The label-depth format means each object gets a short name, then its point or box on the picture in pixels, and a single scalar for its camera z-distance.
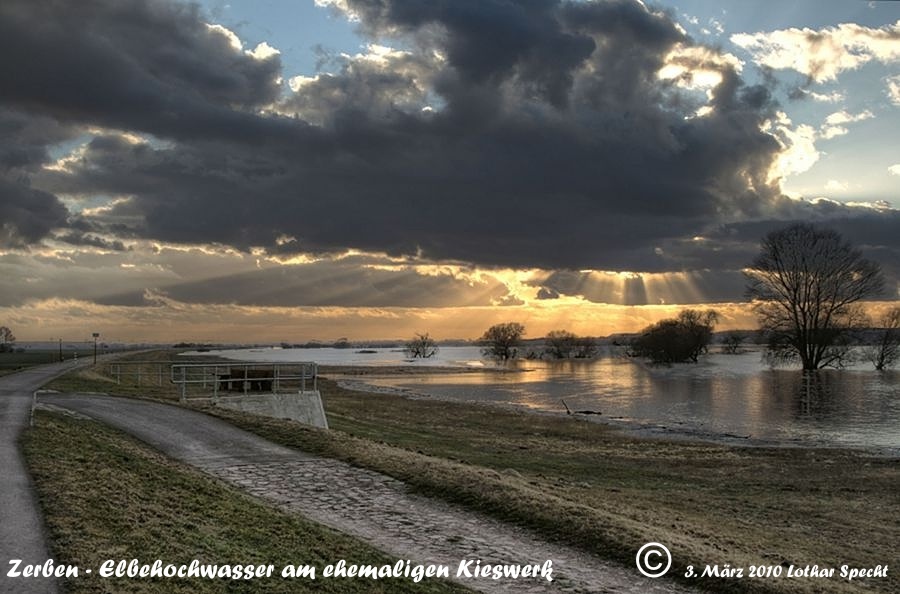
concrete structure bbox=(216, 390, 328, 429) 23.53
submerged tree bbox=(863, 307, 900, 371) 100.88
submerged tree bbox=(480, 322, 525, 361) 168.38
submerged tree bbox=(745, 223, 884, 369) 80.19
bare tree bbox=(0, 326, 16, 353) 137.88
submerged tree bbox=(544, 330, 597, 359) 191.50
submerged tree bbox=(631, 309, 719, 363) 128.75
